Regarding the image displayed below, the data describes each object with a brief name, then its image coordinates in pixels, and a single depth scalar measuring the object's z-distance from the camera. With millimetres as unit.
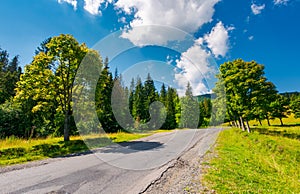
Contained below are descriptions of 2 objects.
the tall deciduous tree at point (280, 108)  49344
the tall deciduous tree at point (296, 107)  52322
